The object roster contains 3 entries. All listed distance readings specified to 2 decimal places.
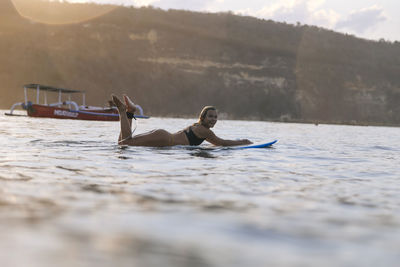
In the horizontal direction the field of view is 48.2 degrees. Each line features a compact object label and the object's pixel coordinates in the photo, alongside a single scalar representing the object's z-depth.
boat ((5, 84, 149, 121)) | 27.39
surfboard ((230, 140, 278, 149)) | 9.46
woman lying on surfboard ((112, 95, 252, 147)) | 8.73
